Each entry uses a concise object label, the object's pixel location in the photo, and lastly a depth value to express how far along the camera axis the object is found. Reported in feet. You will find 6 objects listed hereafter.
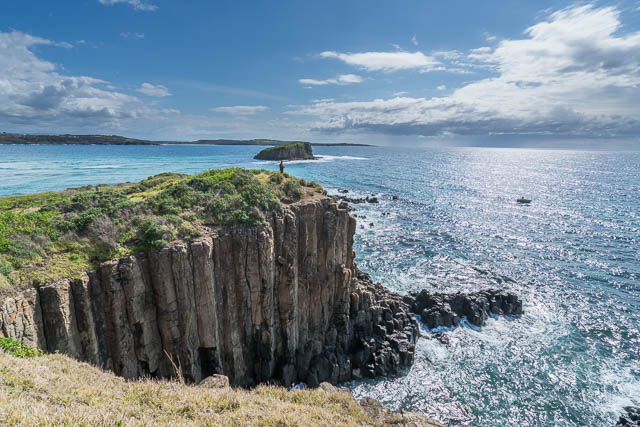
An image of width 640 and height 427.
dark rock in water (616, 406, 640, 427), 74.13
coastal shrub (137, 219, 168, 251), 58.39
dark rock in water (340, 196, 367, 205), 271.98
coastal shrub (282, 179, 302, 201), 88.33
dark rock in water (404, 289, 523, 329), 111.04
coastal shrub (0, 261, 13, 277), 45.18
